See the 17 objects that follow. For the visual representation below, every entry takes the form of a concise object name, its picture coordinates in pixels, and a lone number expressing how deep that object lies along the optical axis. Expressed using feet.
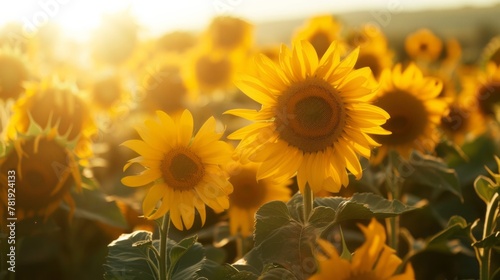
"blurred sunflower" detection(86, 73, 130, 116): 13.12
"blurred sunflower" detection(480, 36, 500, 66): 13.01
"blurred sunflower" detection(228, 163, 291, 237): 8.07
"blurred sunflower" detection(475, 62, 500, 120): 11.38
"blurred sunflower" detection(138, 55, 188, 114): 13.44
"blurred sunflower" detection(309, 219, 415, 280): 3.98
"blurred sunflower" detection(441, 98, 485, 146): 12.14
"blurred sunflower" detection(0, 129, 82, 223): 6.72
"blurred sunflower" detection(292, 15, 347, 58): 13.50
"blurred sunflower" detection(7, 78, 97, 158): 8.66
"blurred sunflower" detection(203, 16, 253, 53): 17.04
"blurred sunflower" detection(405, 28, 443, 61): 17.49
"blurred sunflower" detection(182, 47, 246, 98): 16.15
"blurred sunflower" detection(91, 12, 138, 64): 15.01
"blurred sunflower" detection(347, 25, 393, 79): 11.84
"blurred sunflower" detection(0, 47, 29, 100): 9.93
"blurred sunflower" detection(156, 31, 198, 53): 17.88
